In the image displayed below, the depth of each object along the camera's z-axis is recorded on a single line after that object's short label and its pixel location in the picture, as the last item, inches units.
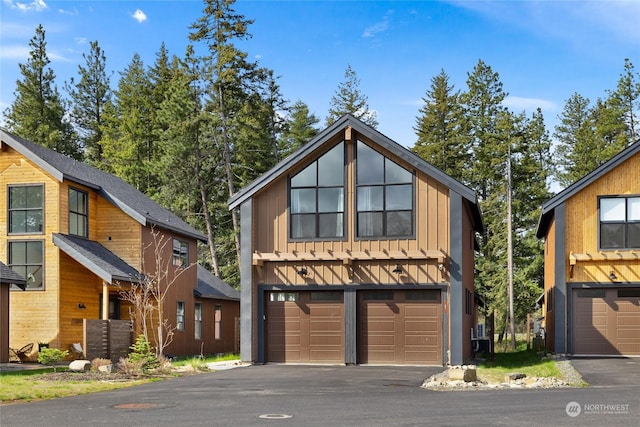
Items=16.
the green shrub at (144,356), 858.1
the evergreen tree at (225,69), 1881.2
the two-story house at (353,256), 1000.9
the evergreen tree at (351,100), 2546.8
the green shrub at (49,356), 882.8
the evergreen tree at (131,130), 2148.6
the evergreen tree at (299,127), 2406.5
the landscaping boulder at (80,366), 859.4
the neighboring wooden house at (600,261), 1064.2
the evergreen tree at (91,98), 2399.1
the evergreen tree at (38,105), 2169.0
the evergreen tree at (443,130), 2213.3
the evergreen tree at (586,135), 2139.5
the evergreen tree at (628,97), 2192.4
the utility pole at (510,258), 1797.5
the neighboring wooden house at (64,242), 1085.8
